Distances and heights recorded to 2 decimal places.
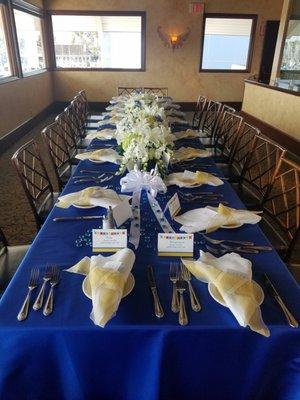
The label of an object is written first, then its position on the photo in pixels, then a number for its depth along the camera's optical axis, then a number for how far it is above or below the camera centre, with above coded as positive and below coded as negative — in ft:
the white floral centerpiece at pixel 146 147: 4.99 -1.43
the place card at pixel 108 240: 3.43 -1.90
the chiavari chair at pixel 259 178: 6.05 -2.56
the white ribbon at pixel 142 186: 4.58 -1.93
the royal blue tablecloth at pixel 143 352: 2.58 -2.31
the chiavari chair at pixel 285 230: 4.94 -2.72
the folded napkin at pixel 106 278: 2.57 -1.91
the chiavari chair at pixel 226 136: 8.80 -2.42
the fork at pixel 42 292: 2.74 -2.04
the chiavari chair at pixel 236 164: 7.49 -2.84
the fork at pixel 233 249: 3.54 -2.05
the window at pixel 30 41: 17.42 +0.36
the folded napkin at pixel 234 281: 2.57 -1.93
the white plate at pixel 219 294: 2.80 -2.00
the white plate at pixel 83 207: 4.43 -2.02
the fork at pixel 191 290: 2.76 -2.03
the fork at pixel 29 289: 2.64 -2.04
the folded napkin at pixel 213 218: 3.99 -1.98
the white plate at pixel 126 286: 2.86 -2.02
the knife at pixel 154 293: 2.69 -2.03
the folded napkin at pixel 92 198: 4.42 -1.96
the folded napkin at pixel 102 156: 6.37 -2.01
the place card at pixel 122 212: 3.93 -1.90
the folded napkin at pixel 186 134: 8.49 -2.09
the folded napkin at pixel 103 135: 8.20 -2.06
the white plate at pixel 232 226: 4.03 -2.03
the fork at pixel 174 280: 2.76 -2.03
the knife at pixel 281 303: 2.64 -2.04
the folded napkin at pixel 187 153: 6.64 -2.04
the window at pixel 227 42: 22.41 +0.61
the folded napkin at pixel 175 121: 10.51 -2.16
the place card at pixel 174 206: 4.19 -1.92
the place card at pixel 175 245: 3.39 -1.92
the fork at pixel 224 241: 3.71 -2.05
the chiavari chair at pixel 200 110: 12.96 -2.40
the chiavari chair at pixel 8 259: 4.25 -2.85
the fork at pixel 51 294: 2.69 -2.04
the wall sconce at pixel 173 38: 22.03 +0.78
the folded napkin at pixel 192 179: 5.24 -1.99
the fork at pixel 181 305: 2.63 -2.03
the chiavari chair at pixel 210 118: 11.34 -2.44
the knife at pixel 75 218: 4.14 -2.05
